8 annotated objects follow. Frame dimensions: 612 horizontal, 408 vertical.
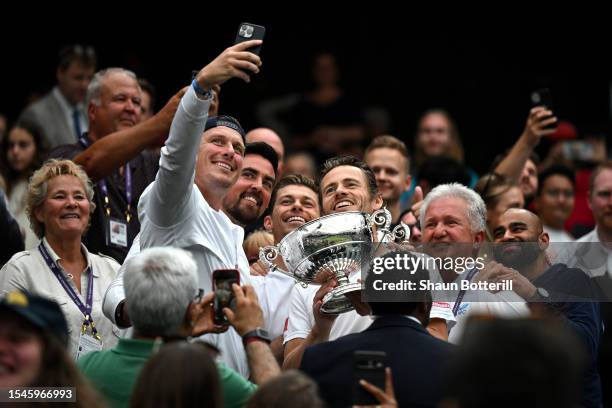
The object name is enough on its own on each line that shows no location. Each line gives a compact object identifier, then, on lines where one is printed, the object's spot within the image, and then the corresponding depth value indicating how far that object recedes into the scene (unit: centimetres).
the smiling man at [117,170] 1537
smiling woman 1324
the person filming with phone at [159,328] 1015
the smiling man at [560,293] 1270
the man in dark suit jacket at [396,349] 1023
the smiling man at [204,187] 1161
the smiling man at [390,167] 1717
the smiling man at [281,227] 1366
